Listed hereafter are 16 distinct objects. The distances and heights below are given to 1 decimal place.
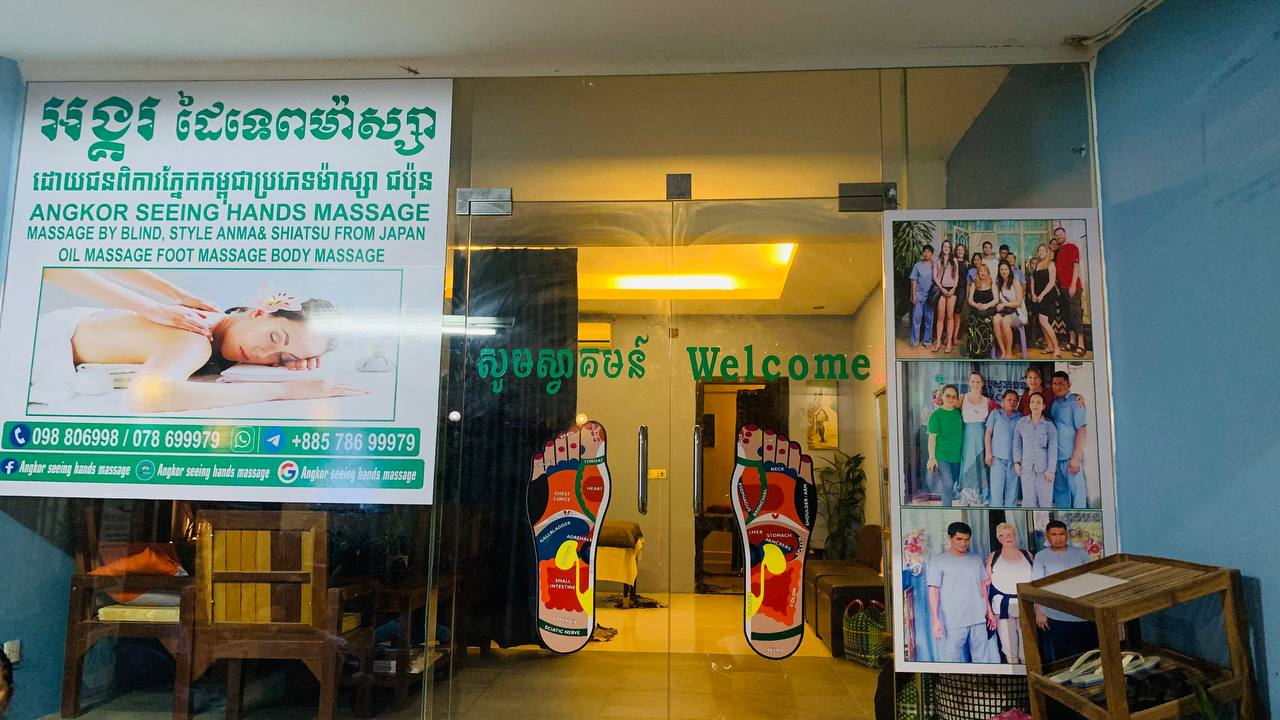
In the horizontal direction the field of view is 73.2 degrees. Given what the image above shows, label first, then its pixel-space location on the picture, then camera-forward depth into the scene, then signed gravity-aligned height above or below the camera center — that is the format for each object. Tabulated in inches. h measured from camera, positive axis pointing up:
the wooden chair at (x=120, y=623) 124.9 -27.3
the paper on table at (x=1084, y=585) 99.4 -17.2
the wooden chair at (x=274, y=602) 123.1 -24.5
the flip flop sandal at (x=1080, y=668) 101.6 -27.2
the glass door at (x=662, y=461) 122.1 -3.8
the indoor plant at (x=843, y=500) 121.3 -8.8
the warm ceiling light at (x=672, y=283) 128.6 +22.7
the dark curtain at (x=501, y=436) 125.7 -0.4
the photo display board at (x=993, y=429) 118.1 +1.4
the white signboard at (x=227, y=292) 126.2 +20.7
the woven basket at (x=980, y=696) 118.1 -35.4
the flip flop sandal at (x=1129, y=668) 98.1 -25.9
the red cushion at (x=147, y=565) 126.5 -20.1
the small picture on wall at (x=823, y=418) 123.6 +2.7
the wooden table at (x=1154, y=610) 88.5 -19.5
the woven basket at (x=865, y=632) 120.1 -27.0
